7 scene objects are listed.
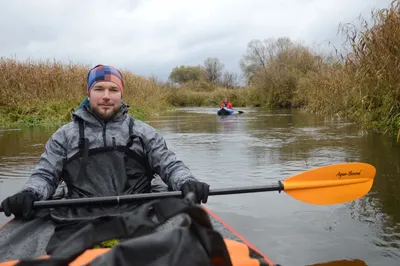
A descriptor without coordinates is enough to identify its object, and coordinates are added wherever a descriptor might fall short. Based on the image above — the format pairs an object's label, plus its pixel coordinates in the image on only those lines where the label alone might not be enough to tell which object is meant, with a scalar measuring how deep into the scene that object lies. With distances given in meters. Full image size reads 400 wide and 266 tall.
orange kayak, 1.60
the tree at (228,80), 61.61
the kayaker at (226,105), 20.78
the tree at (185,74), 66.12
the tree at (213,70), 64.67
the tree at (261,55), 41.49
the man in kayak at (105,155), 2.78
